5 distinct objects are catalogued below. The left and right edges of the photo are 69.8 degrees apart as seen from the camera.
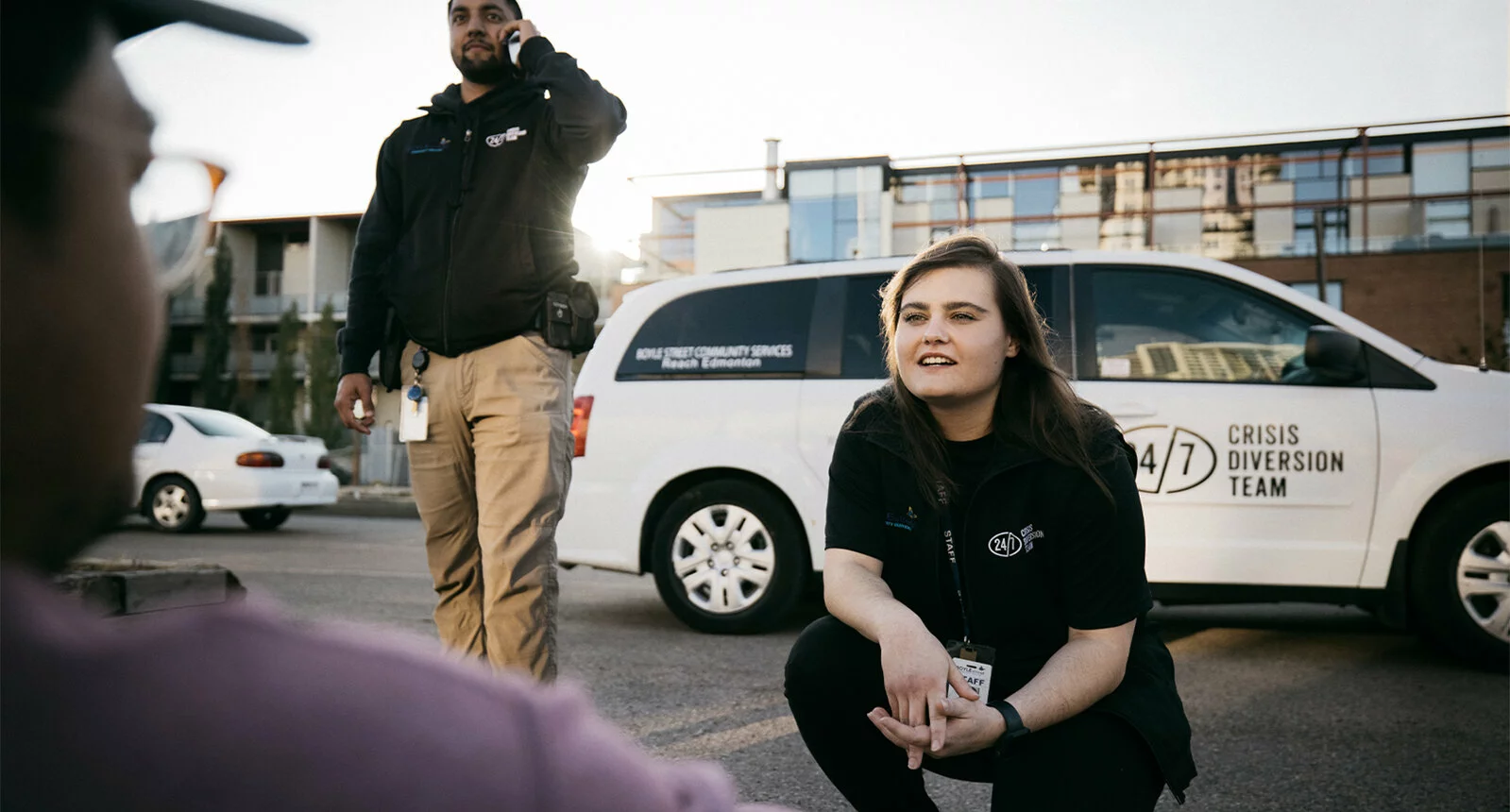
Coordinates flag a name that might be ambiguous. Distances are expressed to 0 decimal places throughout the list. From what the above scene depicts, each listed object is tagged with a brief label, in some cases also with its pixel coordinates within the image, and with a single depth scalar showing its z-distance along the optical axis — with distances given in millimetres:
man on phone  2465
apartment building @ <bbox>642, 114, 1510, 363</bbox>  23375
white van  4398
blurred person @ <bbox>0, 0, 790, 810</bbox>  349
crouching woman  1774
